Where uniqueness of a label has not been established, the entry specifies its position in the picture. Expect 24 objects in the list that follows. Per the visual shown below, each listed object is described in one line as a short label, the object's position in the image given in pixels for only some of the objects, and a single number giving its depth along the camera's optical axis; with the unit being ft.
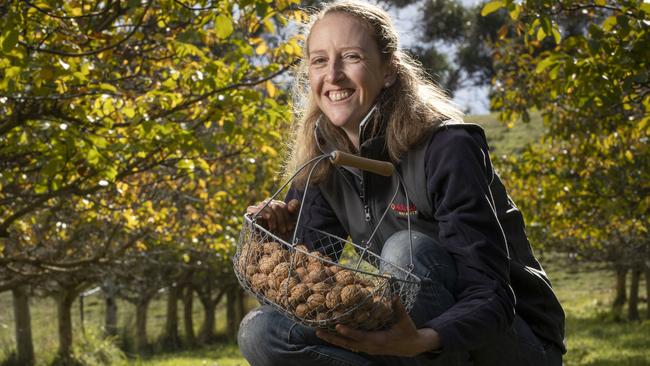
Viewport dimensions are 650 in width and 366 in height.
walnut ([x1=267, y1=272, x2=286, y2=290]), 9.19
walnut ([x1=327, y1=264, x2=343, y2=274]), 8.98
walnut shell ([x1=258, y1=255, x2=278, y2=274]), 9.41
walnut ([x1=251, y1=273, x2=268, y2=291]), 9.43
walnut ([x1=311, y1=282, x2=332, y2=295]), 8.69
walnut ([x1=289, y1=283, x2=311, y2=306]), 8.84
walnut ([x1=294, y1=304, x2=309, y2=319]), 8.82
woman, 9.41
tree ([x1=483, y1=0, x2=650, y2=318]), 18.48
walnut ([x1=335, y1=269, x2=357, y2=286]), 8.76
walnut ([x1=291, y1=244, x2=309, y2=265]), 9.03
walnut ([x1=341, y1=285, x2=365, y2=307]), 8.57
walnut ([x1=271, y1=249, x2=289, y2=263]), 9.43
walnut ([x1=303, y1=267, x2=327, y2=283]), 8.88
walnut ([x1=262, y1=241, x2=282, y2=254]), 9.67
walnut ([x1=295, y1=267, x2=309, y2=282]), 9.01
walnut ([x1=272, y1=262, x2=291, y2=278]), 9.17
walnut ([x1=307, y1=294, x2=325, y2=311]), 8.71
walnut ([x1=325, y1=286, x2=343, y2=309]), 8.59
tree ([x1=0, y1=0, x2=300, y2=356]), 17.70
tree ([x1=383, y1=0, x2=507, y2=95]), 140.77
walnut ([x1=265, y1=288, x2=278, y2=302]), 9.23
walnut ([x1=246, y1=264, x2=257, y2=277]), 9.69
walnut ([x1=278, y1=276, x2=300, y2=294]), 8.90
